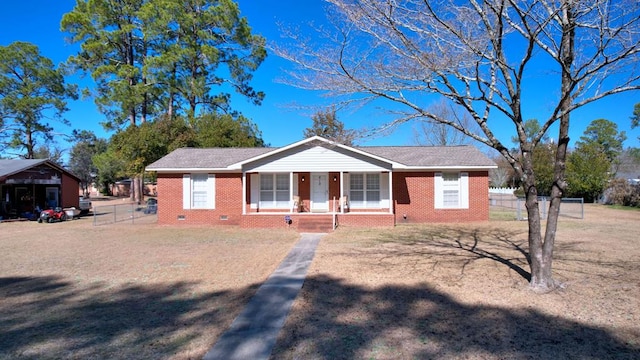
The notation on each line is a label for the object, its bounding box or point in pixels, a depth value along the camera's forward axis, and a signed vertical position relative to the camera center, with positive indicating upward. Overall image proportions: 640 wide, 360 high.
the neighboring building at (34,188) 22.23 +0.21
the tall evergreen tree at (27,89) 34.16 +9.98
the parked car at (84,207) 23.90 -1.10
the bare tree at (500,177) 55.38 +1.35
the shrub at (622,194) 26.45 -0.70
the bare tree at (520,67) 6.07 +2.17
